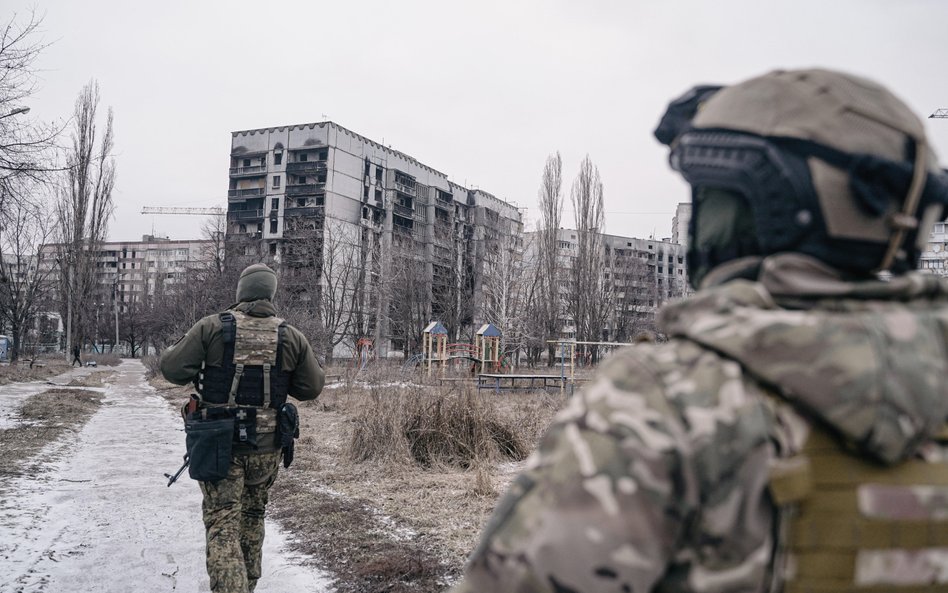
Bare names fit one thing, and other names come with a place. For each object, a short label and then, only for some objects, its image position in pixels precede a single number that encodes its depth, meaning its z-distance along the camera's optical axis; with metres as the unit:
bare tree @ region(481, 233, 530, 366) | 47.12
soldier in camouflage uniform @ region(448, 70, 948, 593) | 0.92
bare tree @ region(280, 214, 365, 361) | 41.53
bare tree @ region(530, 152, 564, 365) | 46.06
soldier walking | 3.82
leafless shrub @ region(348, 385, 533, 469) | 8.65
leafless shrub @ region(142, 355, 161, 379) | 32.82
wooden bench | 24.35
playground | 20.59
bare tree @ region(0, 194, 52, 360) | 31.47
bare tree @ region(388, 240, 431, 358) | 49.34
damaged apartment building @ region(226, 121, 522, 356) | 48.75
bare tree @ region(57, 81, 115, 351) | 39.81
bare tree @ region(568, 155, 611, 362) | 46.03
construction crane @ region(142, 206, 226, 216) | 133.91
